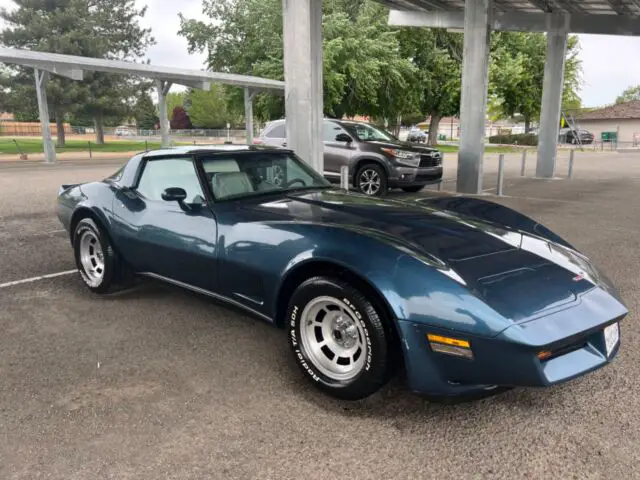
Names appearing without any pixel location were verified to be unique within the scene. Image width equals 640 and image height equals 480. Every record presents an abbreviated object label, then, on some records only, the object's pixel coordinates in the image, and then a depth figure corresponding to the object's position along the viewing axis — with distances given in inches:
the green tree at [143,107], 1882.4
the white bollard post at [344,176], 351.0
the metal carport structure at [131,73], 725.9
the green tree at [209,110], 3619.6
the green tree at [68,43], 1569.9
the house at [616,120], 2418.8
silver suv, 430.0
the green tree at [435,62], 1360.7
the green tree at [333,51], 1080.8
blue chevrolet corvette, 99.8
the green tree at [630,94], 4973.9
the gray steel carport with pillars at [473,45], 370.6
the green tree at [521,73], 1429.6
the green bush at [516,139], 2100.1
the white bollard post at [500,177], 487.1
